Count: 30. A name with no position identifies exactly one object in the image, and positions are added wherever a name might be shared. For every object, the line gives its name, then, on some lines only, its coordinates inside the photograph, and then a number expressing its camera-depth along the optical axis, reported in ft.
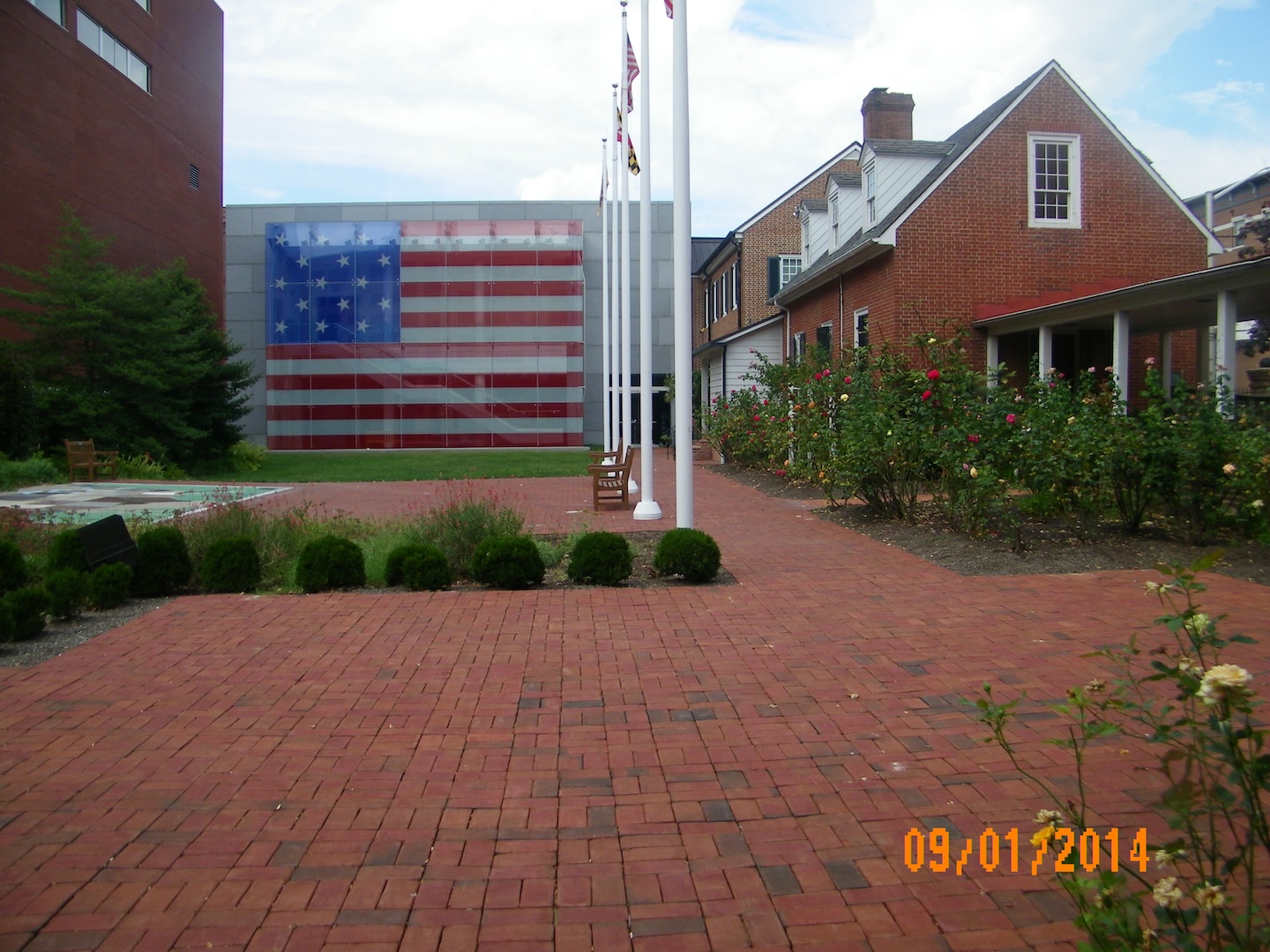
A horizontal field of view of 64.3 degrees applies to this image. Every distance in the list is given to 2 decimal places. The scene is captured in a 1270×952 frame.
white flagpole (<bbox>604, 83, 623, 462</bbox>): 58.45
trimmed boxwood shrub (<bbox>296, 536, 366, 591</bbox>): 27.96
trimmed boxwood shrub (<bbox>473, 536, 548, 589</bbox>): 27.71
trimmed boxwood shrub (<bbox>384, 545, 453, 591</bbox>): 27.91
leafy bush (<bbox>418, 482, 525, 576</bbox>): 30.68
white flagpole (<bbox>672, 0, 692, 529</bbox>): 34.01
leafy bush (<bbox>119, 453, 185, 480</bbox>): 80.69
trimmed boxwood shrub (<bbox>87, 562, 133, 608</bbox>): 25.67
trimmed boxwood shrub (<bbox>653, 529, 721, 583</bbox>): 28.27
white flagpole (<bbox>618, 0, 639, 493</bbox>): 52.80
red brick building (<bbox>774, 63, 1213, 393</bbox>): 59.31
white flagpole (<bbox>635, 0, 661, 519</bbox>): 42.16
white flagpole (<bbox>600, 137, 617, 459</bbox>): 64.59
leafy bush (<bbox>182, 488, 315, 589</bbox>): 29.76
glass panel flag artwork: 134.62
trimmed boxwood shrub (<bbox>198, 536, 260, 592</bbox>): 27.91
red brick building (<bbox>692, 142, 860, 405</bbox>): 108.17
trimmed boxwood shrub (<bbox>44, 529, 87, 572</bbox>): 26.89
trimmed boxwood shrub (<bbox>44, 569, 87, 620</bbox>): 24.09
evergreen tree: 81.10
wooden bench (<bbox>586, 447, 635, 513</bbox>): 50.49
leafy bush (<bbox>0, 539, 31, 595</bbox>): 25.76
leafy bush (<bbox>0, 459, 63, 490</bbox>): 66.44
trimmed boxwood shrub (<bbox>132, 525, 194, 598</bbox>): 27.50
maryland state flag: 47.26
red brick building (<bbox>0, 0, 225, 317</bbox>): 84.12
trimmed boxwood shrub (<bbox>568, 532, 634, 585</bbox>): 28.12
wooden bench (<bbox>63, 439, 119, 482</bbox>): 74.18
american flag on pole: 45.51
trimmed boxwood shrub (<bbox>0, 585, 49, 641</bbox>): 22.17
